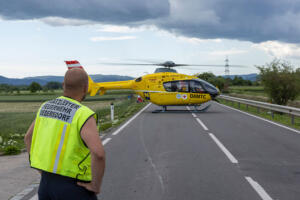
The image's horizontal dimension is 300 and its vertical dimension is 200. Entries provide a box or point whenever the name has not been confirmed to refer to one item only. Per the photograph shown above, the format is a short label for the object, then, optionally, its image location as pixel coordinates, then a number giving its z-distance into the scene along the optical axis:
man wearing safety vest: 2.48
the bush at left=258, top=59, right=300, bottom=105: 29.98
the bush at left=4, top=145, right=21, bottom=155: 8.81
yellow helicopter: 21.72
